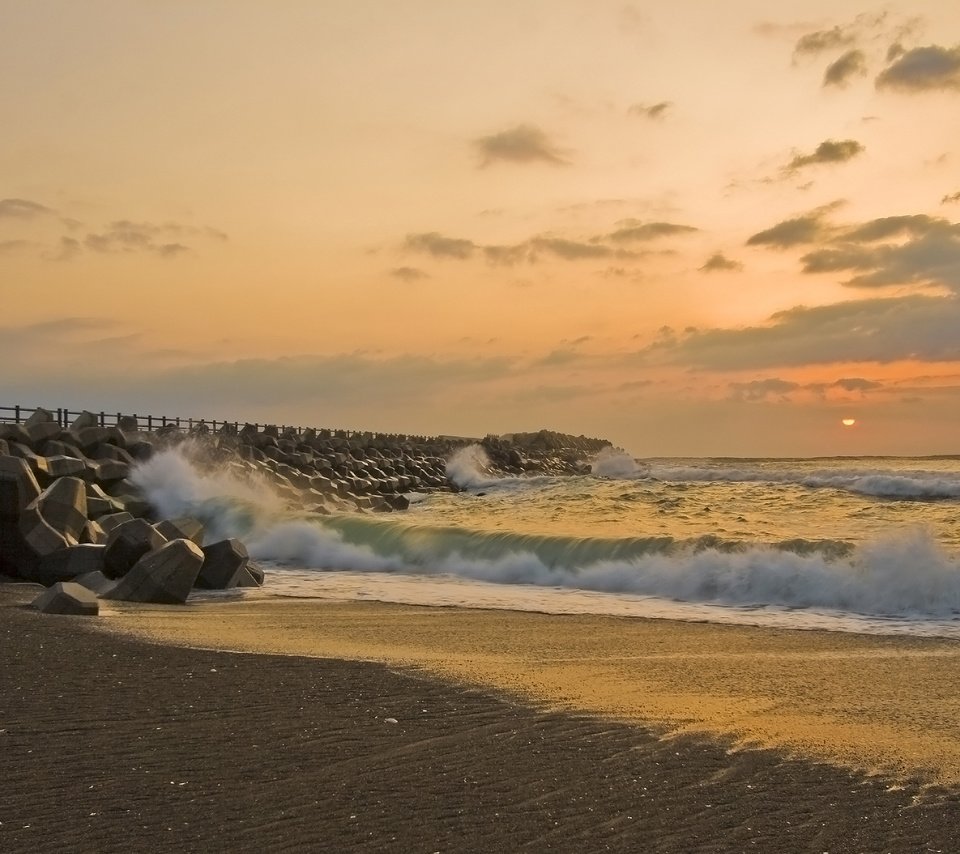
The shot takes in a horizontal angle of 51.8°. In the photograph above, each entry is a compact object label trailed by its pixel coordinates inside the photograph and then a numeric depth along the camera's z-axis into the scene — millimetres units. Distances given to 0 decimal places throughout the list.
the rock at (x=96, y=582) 10656
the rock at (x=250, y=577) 12273
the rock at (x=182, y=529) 12528
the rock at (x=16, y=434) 21891
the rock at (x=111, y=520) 14927
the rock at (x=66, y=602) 8719
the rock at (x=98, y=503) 16562
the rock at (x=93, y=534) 13125
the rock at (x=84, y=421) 25234
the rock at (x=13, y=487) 11609
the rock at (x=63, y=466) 16905
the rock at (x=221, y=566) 11891
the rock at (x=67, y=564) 11555
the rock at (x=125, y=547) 11477
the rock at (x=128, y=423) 30141
